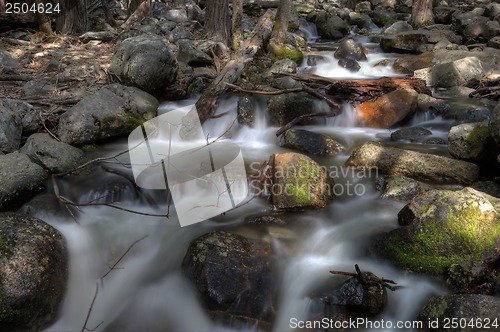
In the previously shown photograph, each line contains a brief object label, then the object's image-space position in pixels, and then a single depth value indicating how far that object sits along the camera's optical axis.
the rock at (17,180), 4.12
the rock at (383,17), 16.64
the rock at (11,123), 4.95
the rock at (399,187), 4.62
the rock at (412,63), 9.98
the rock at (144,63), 6.82
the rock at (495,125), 4.46
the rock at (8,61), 7.58
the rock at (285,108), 6.90
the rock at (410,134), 6.41
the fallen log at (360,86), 7.43
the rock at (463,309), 2.81
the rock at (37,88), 6.47
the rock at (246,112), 6.89
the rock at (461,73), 8.50
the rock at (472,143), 5.00
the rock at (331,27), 15.03
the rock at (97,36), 9.87
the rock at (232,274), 3.40
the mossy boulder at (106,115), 5.52
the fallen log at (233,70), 6.86
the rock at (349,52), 11.04
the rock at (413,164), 4.93
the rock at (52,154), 4.81
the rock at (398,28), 13.94
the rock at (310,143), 5.95
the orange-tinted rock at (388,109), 6.85
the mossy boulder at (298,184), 4.49
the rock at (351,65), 10.54
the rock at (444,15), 15.16
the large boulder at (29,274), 3.04
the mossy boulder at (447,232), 3.47
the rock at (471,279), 3.32
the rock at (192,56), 8.59
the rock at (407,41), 11.84
